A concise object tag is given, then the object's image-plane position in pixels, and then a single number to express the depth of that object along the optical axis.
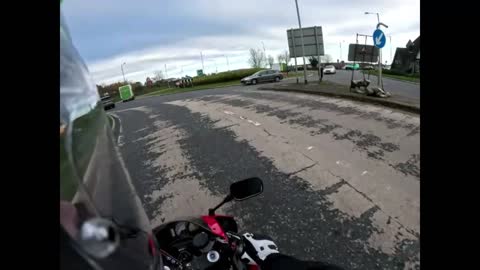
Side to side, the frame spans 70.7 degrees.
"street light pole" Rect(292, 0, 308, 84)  21.12
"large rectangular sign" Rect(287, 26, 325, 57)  20.95
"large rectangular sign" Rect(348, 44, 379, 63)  15.38
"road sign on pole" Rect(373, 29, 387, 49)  12.27
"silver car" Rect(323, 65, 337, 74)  51.41
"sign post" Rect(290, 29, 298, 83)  21.33
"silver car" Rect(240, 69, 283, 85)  34.00
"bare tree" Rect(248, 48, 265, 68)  77.82
